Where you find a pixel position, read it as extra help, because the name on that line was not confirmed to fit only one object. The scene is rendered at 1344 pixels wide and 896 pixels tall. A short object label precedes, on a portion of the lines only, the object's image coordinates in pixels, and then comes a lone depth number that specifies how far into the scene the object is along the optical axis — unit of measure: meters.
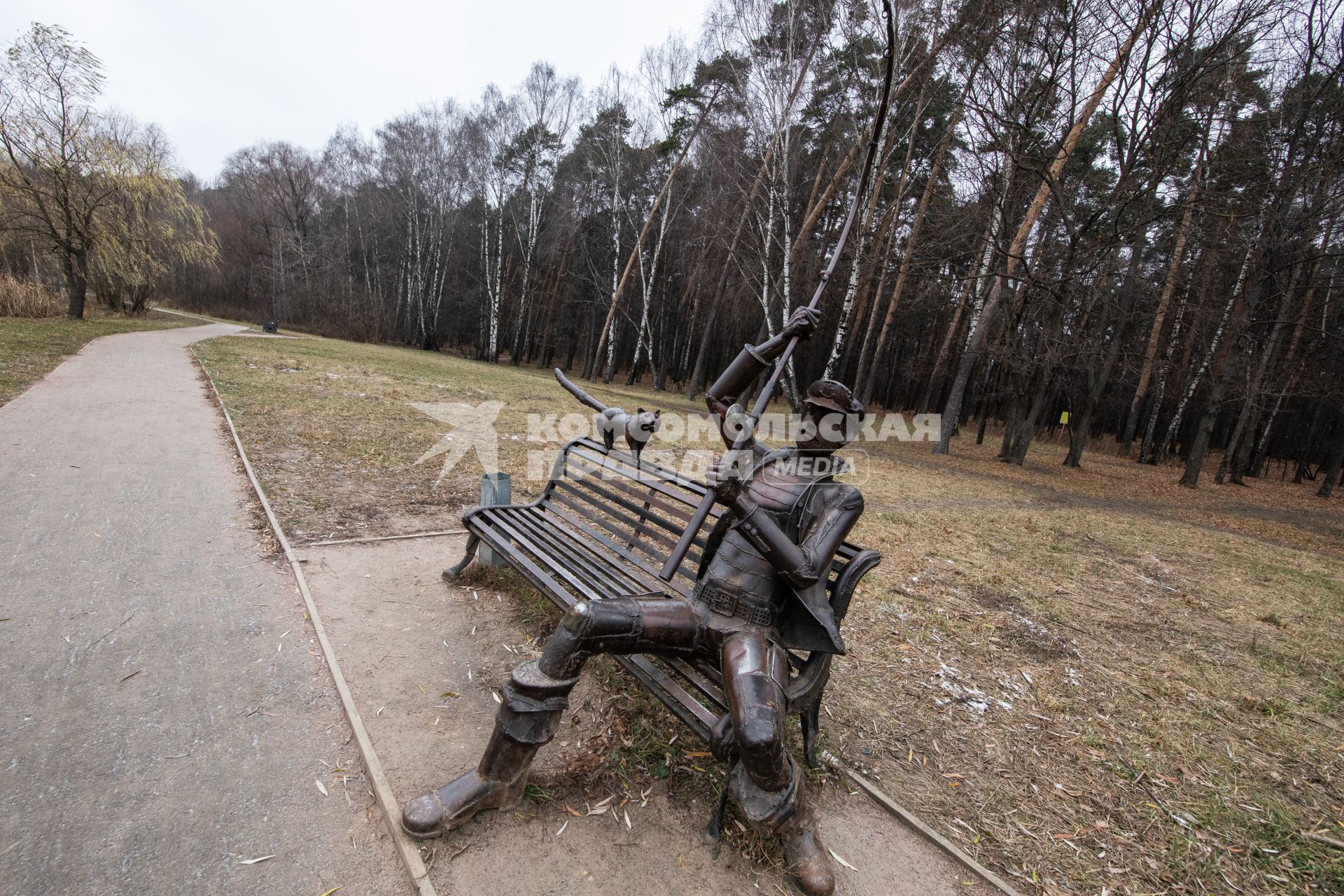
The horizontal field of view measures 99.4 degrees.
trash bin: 4.32
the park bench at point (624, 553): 2.38
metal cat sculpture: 3.20
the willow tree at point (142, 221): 17.98
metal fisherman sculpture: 1.94
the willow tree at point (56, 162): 16.02
